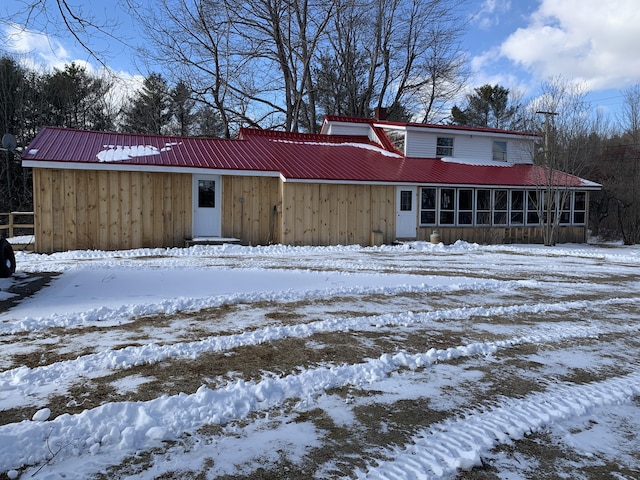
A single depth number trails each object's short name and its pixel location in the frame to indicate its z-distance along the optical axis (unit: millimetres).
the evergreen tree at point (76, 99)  30641
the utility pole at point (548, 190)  18464
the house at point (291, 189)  14359
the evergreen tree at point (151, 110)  32625
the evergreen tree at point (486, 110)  39125
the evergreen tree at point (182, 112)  28908
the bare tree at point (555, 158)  18438
